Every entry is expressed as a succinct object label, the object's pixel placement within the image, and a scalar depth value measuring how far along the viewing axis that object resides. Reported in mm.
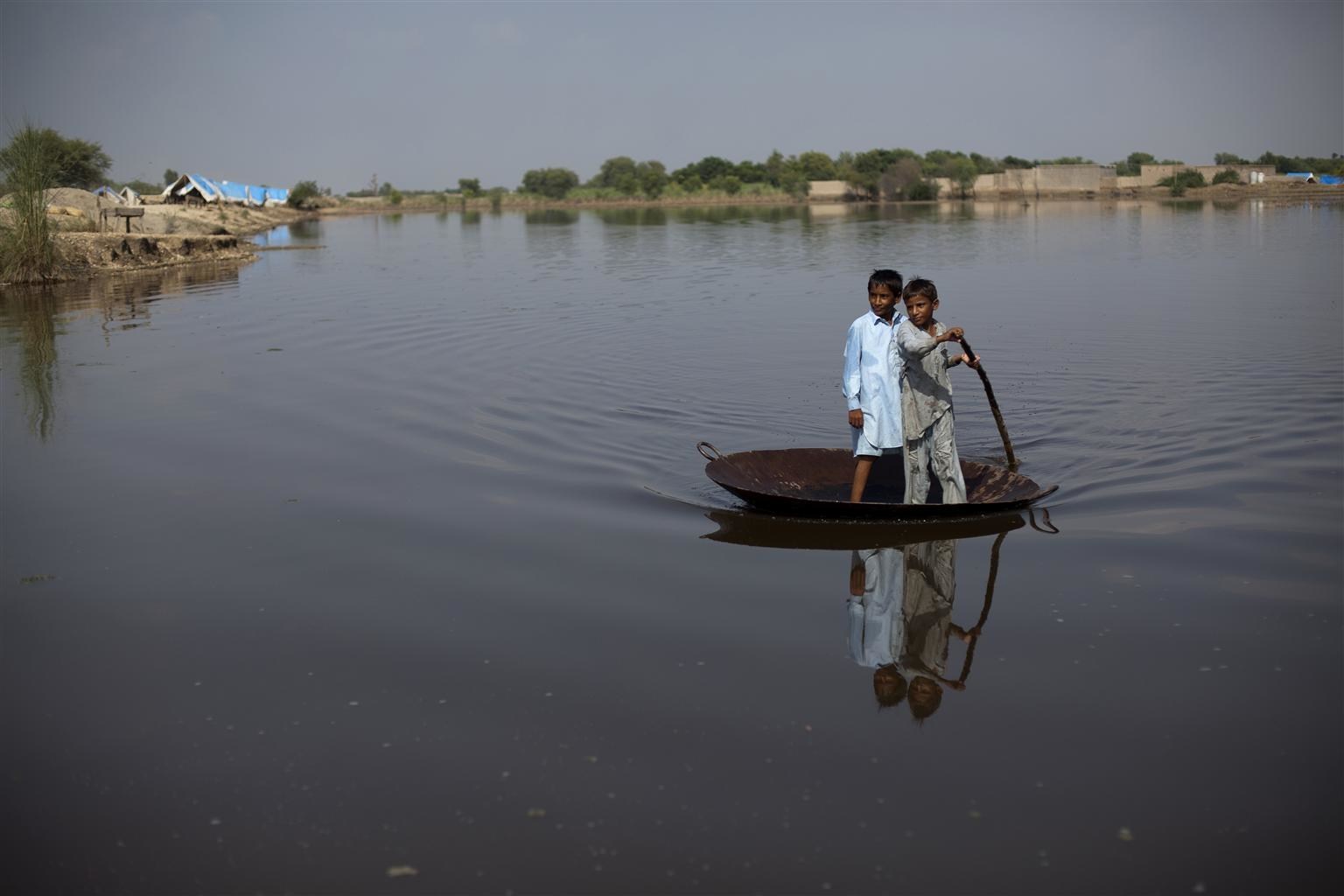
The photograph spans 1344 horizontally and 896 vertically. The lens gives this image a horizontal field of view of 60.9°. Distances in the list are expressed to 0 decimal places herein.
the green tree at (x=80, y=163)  56219
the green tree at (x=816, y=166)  115125
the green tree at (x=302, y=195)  94750
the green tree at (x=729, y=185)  110188
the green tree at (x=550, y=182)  138250
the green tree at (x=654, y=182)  117500
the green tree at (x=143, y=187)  78562
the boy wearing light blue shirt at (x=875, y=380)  6809
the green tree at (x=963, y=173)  95062
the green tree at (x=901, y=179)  96000
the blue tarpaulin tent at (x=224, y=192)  56344
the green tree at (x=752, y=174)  123188
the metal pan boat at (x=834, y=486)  7004
